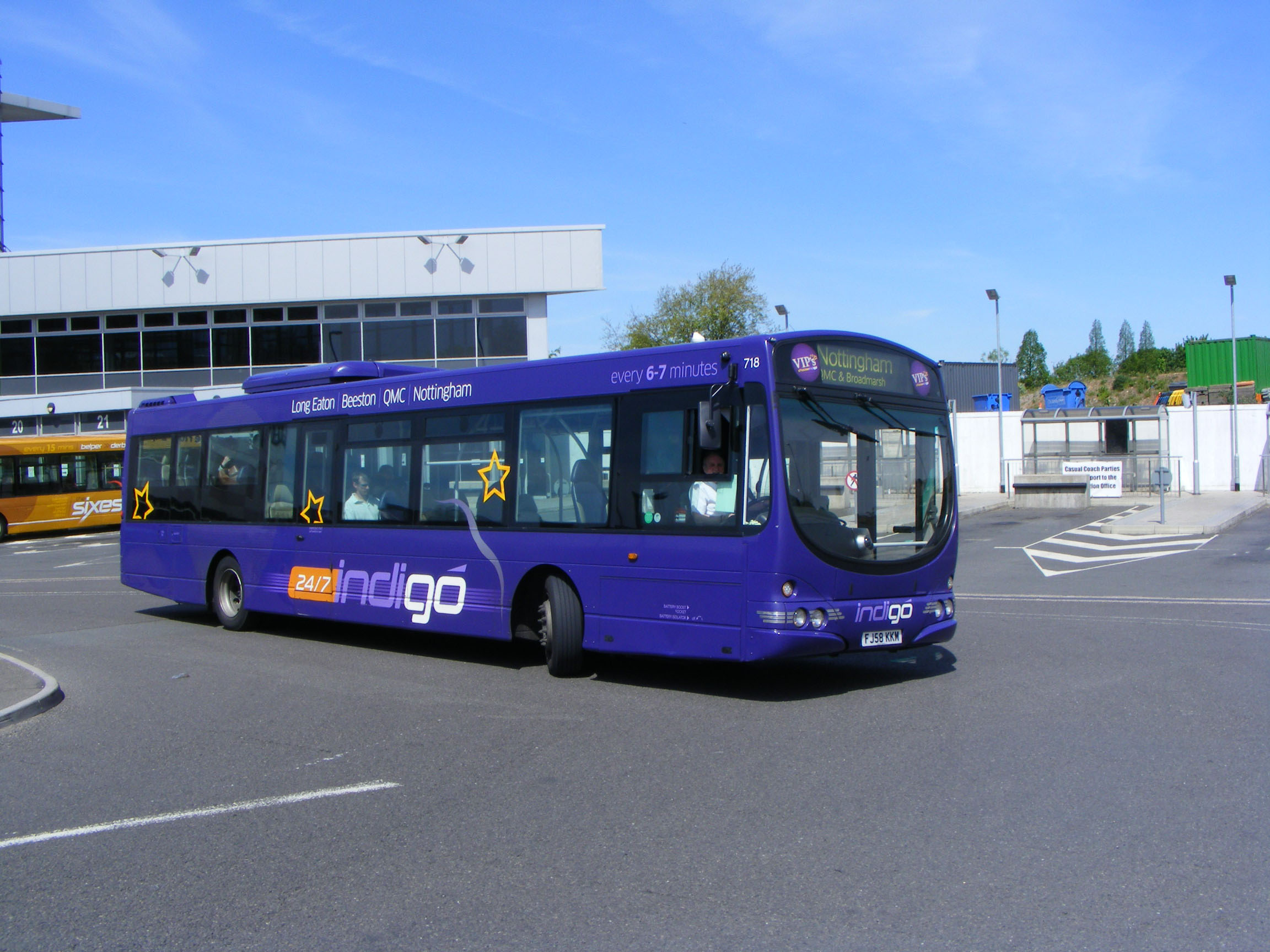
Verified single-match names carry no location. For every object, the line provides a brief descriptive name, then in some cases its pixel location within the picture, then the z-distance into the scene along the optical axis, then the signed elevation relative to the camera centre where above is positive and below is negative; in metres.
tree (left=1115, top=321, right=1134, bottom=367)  148.24 +19.81
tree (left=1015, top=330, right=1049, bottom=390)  114.81 +13.76
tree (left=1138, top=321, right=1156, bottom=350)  145.45 +19.79
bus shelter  34.44 +1.50
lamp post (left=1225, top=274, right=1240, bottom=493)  35.06 +1.68
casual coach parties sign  32.69 +0.31
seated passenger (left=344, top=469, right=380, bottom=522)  11.29 -0.06
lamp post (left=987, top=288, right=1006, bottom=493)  38.25 +1.95
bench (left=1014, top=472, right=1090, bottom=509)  31.95 -0.22
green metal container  52.25 +5.99
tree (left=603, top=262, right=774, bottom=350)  49.06 +8.30
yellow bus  32.31 +0.59
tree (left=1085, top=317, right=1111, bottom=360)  155.38 +21.54
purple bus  7.99 -0.08
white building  36.97 +6.77
